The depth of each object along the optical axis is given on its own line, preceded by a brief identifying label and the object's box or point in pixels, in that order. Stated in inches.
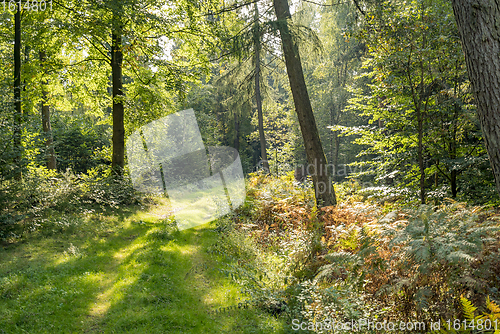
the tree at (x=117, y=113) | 412.2
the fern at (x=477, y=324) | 92.9
